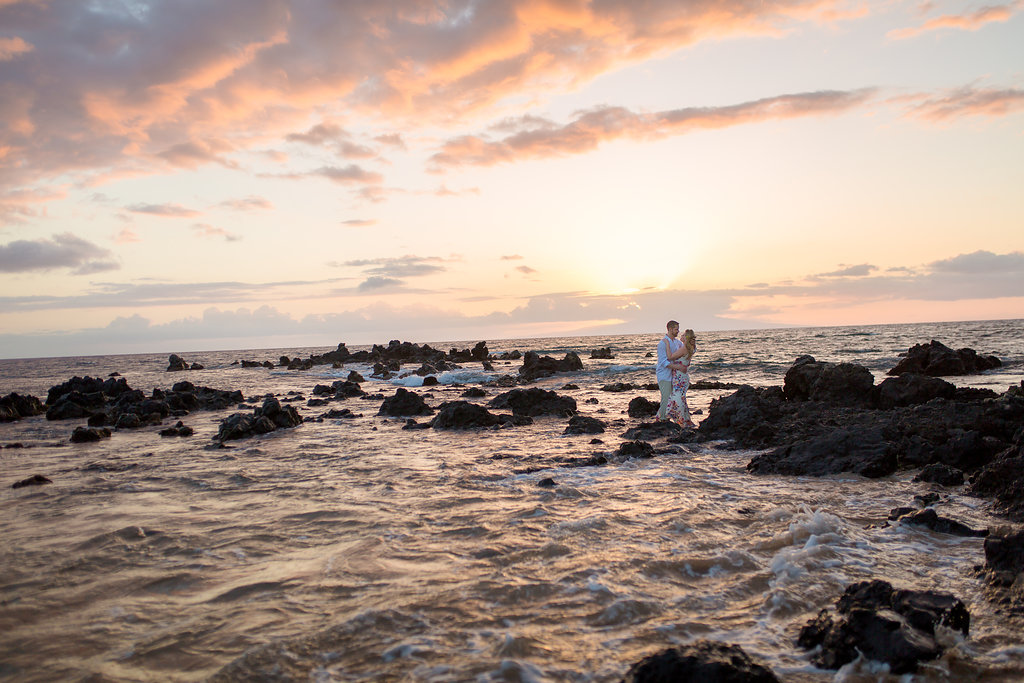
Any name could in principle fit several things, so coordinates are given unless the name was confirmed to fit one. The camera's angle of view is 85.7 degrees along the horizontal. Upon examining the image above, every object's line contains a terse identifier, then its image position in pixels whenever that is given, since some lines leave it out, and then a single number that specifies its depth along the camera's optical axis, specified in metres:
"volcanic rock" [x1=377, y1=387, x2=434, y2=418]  19.17
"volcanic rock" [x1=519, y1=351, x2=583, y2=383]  35.14
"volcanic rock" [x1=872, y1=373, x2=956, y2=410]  13.30
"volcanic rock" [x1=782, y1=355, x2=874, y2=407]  14.30
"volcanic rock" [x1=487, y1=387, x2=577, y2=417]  17.94
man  13.98
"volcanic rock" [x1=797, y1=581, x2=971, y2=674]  3.40
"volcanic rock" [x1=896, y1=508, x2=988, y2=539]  5.62
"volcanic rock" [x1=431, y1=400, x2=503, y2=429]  15.76
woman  13.83
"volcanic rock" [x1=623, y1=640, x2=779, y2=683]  2.97
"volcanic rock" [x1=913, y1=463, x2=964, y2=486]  7.68
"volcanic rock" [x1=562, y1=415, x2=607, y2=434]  13.86
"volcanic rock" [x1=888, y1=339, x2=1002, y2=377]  24.83
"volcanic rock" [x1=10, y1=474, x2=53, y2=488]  9.65
